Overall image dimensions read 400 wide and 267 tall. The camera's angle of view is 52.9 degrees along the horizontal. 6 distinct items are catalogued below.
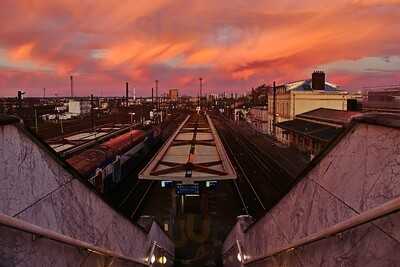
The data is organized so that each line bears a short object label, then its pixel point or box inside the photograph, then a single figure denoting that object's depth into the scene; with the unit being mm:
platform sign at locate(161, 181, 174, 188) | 16469
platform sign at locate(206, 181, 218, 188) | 16177
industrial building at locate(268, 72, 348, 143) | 48219
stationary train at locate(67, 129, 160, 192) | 18203
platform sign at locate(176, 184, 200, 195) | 15719
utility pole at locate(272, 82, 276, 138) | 49878
